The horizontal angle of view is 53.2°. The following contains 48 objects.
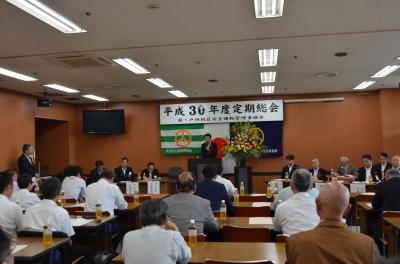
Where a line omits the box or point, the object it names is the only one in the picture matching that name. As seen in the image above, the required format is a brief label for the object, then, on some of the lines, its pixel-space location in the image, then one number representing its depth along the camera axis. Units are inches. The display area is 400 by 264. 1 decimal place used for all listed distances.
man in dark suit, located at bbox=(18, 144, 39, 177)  390.3
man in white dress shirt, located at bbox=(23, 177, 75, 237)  155.3
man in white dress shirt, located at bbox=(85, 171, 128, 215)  229.9
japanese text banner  498.3
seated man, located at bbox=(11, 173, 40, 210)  217.0
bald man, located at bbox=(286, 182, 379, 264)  79.1
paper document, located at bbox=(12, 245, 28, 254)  131.3
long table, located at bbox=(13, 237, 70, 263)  125.5
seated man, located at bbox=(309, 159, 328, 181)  394.5
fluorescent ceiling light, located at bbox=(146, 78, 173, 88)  380.2
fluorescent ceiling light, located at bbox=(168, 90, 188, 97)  454.8
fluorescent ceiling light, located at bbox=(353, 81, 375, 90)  427.2
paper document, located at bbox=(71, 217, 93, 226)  178.4
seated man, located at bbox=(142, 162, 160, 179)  469.4
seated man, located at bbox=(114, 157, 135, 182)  446.8
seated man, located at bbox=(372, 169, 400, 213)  199.0
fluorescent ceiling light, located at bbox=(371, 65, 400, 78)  347.1
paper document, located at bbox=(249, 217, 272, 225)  171.5
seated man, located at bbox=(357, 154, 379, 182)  353.6
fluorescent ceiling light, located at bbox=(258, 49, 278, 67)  285.6
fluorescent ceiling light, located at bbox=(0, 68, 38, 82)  322.0
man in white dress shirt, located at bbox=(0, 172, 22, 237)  159.3
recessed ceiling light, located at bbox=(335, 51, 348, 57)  289.2
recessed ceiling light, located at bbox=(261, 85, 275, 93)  443.3
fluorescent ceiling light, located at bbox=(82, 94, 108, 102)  467.5
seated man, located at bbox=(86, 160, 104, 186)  413.0
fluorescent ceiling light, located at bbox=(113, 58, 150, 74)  297.9
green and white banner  504.4
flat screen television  518.6
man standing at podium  456.4
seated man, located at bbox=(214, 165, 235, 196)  268.0
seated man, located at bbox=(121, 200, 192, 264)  103.7
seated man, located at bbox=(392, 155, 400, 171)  330.0
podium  434.9
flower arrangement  452.4
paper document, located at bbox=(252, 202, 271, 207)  224.9
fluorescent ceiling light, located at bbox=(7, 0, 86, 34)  179.6
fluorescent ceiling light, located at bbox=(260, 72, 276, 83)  366.3
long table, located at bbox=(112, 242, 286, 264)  119.6
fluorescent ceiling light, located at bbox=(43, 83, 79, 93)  389.9
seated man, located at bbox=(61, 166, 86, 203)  288.4
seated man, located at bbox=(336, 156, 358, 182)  394.0
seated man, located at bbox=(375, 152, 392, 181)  354.9
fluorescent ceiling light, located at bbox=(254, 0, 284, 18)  189.2
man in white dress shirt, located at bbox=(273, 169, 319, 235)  137.7
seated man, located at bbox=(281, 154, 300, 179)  396.5
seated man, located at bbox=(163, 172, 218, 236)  151.3
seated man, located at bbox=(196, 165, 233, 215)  205.9
